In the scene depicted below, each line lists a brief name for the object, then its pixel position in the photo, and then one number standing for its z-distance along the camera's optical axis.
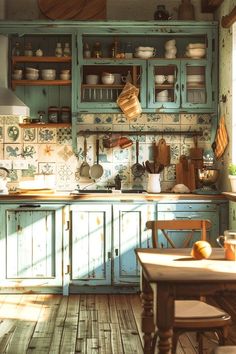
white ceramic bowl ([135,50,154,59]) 5.79
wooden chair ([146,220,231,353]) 2.95
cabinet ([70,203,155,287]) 5.41
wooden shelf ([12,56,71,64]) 5.78
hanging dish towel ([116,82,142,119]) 5.71
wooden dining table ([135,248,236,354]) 2.42
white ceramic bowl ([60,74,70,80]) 5.85
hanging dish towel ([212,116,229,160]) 5.65
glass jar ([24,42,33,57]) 5.84
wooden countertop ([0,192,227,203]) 5.37
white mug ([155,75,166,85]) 5.79
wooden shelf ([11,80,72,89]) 5.80
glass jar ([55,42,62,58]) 5.85
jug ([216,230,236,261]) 2.81
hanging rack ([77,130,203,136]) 6.02
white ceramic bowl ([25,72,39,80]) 5.84
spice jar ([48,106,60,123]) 5.94
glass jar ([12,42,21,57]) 5.88
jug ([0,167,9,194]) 5.51
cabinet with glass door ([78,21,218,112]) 5.76
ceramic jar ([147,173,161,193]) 5.78
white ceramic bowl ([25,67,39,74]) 5.82
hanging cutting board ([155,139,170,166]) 6.06
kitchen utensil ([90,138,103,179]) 6.05
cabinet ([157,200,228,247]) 5.43
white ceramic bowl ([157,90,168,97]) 5.79
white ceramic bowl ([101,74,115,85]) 5.77
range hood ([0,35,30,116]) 5.32
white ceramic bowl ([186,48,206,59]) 5.79
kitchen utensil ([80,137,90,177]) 6.05
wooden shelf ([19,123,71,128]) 5.87
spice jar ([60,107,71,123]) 5.93
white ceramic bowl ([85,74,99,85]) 5.78
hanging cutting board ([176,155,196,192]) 6.02
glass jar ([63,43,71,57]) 5.85
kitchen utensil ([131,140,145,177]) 6.04
